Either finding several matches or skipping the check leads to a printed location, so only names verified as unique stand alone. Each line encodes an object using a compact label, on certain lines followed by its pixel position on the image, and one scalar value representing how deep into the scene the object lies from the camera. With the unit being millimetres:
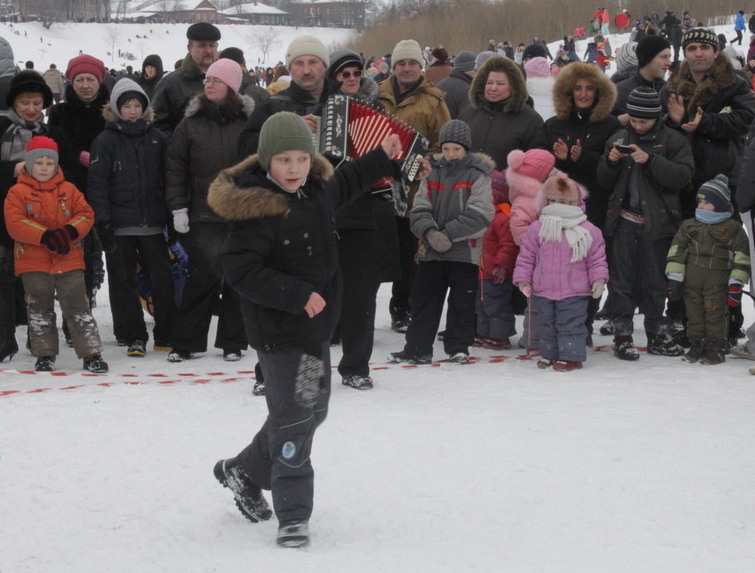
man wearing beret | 15151
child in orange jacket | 12865
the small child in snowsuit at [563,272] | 13118
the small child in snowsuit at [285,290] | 7505
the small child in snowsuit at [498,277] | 14257
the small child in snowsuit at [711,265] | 13215
